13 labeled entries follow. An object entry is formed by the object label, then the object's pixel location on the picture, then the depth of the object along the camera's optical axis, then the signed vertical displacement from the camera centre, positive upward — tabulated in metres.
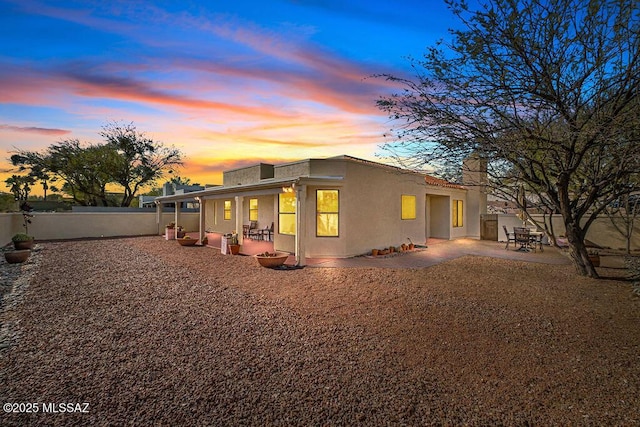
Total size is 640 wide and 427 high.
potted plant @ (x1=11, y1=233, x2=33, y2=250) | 12.19 -1.14
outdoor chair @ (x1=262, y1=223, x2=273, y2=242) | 15.06 -0.92
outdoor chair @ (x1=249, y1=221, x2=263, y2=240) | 15.60 -0.92
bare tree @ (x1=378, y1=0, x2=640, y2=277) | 5.25 +2.63
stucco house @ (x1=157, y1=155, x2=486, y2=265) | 10.72 +0.55
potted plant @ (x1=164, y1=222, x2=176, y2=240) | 17.28 -1.07
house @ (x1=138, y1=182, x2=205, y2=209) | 27.37 +2.55
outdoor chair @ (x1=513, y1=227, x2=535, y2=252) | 12.51 -0.93
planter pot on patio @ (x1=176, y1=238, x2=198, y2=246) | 14.55 -1.34
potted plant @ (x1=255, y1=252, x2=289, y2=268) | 9.23 -1.43
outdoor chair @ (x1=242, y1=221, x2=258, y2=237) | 16.20 -0.65
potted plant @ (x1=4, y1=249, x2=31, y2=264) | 10.50 -1.54
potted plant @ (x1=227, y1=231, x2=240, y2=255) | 11.87 -1.17
